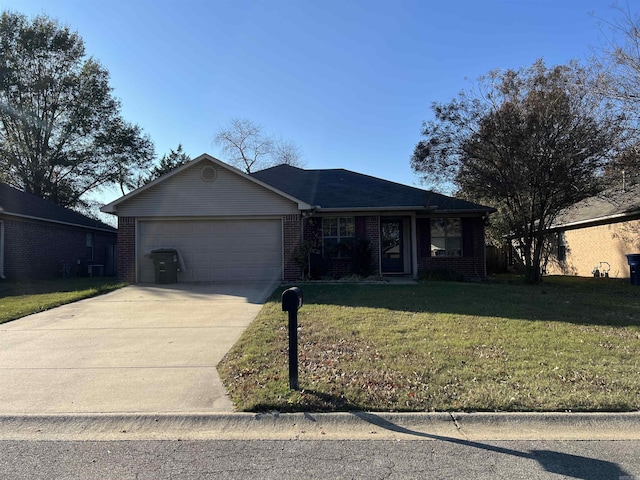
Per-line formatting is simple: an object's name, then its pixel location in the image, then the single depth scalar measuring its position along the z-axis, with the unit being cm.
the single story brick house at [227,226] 1495
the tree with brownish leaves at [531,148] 1322
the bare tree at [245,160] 4126
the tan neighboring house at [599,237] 1702
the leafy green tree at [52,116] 3028
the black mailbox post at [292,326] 477
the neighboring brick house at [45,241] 1781
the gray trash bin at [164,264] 1448
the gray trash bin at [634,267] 1490
